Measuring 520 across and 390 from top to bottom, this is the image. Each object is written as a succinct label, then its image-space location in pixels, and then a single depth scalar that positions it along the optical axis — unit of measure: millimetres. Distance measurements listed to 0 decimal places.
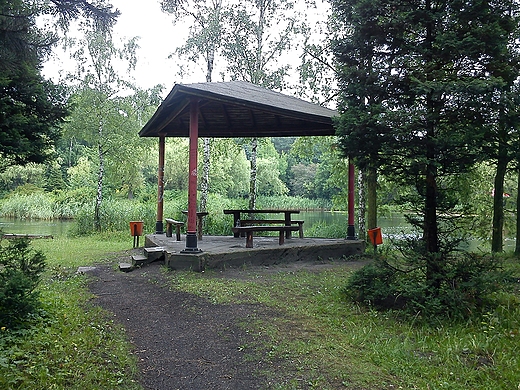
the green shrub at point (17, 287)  3500
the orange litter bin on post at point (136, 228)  9789
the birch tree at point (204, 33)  13406
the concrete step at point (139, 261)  7207
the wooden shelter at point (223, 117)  6840
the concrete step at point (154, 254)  7250
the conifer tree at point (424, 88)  4145
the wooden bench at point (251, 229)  7426
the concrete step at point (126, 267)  6984
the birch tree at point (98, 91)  14211
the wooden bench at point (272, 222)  8859
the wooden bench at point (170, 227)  8500
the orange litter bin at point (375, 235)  8391
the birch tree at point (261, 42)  13211
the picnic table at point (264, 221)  8938
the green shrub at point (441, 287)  4129
